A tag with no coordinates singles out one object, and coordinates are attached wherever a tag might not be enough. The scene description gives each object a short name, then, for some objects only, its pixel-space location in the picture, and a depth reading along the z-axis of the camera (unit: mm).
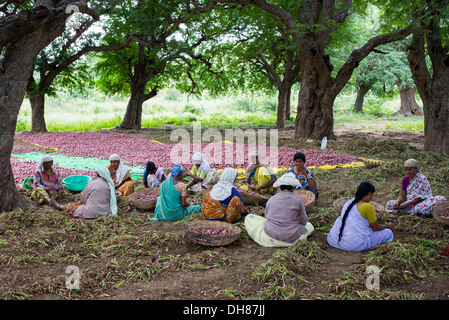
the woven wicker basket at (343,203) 4633
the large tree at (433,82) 8781
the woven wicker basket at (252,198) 5434
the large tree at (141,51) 12461
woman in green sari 5000
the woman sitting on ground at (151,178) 6168
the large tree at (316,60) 10352
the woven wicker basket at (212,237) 3988
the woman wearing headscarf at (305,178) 5609
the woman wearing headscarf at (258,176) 5914
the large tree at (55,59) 14109
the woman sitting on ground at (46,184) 5680
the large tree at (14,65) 4727
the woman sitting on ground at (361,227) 3875
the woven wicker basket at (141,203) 5410
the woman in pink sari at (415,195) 4832
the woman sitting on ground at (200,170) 6339
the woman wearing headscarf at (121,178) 6164
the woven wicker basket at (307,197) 5086
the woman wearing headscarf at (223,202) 4656
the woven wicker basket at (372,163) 8047
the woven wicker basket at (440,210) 4326
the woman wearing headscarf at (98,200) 4980
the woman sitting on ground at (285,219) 4070
